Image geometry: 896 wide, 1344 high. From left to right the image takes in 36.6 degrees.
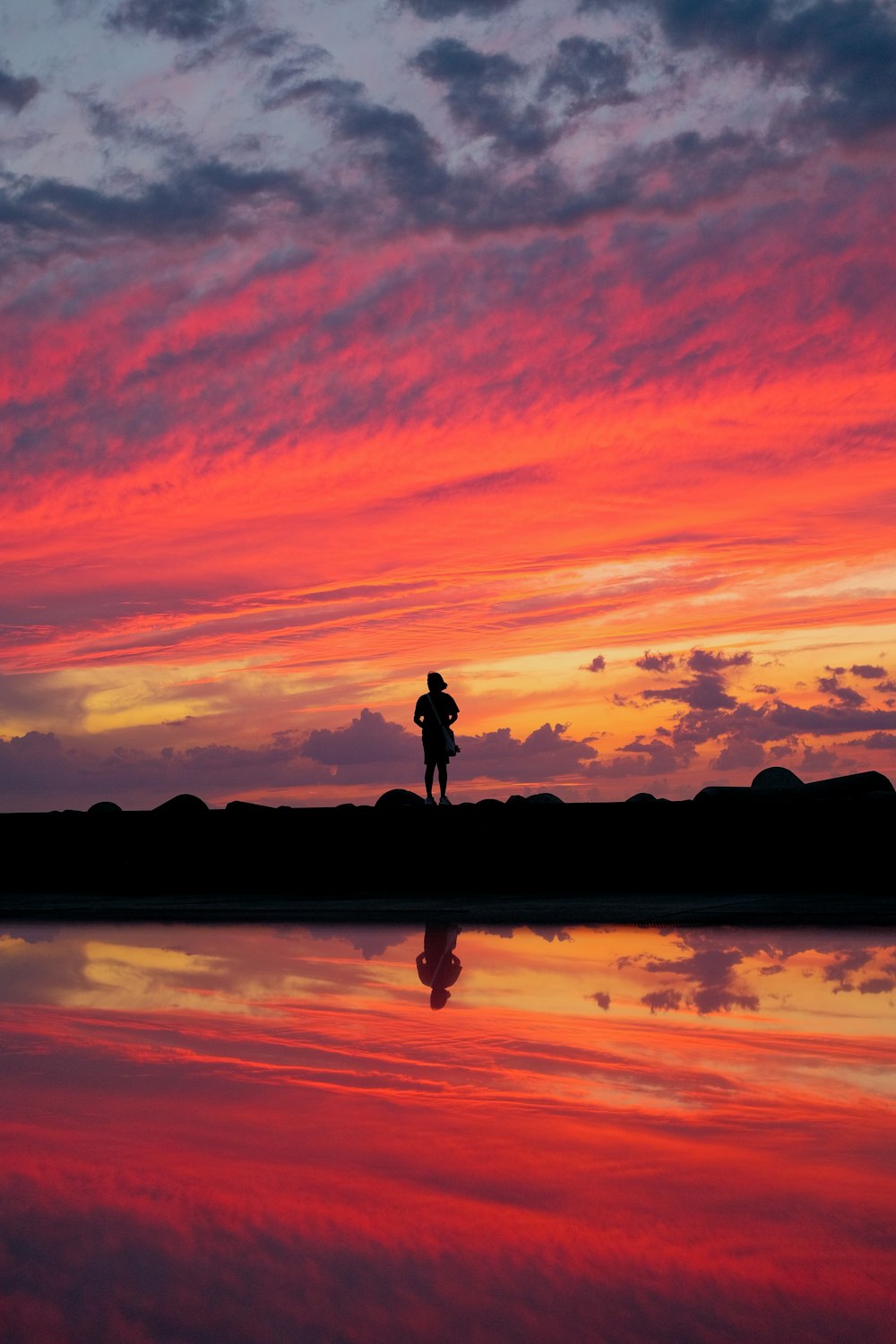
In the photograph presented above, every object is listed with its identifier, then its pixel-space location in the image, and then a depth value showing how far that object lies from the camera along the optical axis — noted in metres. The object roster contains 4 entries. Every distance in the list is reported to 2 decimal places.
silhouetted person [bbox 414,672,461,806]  15.22
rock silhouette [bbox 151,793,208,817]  18.04
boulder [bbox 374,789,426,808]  27.11
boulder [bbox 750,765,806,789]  33.47
